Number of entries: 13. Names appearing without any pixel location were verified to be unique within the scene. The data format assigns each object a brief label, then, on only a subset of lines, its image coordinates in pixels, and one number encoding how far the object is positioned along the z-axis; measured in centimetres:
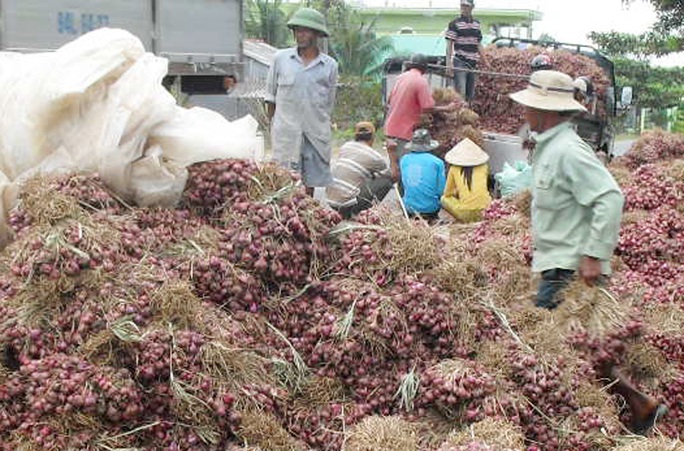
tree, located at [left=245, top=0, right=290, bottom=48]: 3272
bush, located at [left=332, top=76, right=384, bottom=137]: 2725
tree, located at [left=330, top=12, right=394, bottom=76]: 3206
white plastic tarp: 417
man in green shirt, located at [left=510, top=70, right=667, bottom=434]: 439
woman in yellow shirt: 864
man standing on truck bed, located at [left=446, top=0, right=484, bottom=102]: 1191
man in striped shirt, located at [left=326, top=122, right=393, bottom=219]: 838
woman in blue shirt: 866
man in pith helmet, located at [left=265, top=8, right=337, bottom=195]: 743
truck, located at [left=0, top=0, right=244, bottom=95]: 1064
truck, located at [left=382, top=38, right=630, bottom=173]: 1094
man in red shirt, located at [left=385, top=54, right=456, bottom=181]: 996
